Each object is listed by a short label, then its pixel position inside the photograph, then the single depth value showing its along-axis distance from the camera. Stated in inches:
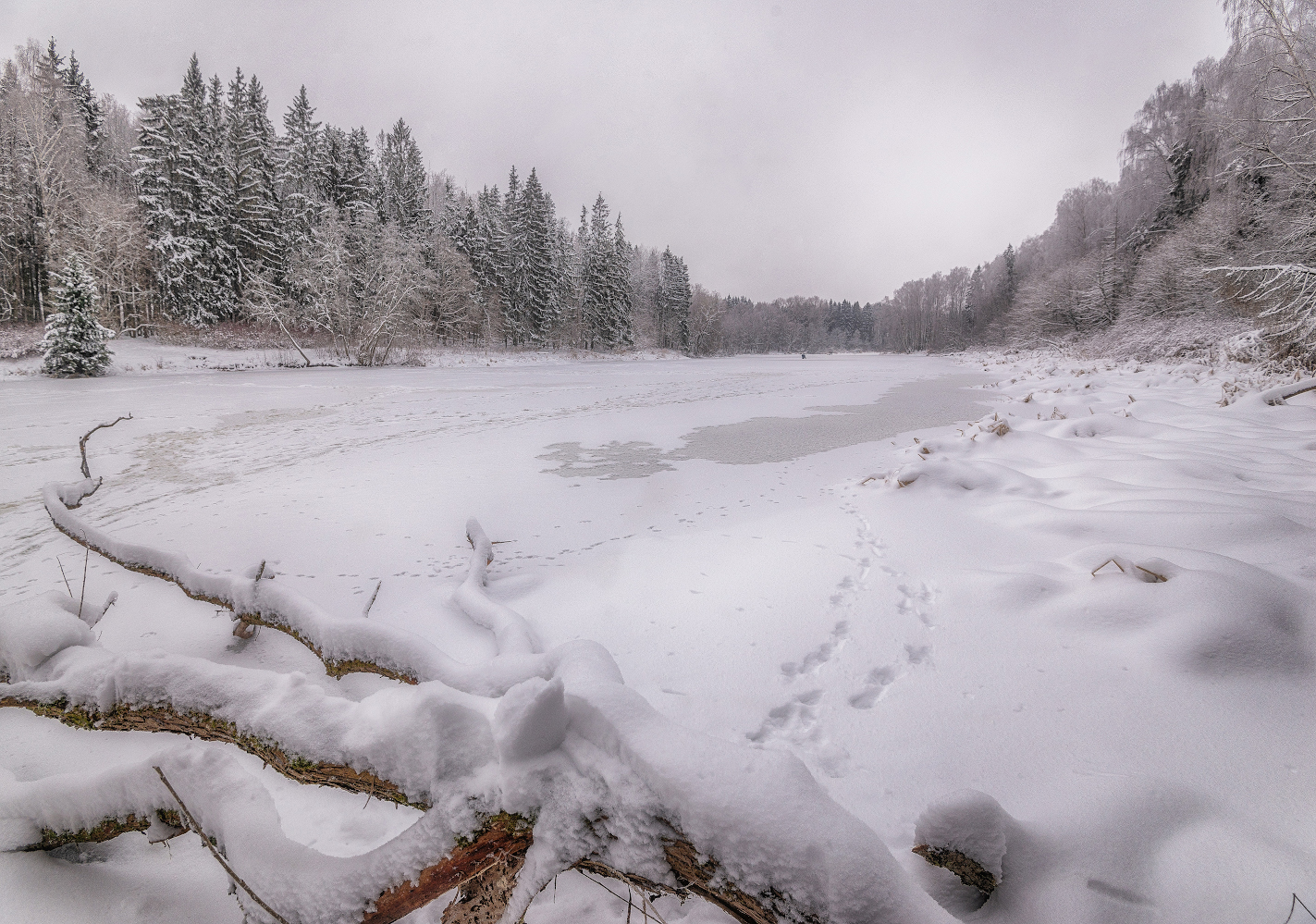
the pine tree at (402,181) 1448.1
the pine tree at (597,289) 1802.4
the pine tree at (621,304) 1839.3
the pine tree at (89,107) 1326.3
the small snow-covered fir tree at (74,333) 625.3
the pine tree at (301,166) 1226.6
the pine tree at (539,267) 1614.2
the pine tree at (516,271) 1561.3
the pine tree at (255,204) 1161.4
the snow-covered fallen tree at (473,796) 36.0
